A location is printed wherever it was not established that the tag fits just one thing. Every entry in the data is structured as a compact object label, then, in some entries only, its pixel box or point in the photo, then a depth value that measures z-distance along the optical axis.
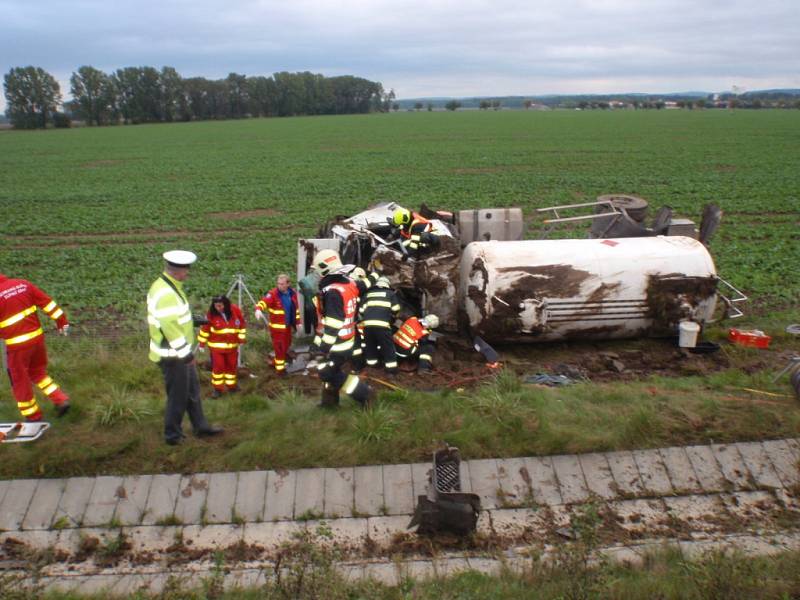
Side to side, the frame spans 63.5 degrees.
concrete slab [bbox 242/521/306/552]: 5.03
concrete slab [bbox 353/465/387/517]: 5.27
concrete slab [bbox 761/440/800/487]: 5.51
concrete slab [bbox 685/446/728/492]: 5.48
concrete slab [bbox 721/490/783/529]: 5.18
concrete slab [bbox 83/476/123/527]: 5.19
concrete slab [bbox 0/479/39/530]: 5.17
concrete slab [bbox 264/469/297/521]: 5.24
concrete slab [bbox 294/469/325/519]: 5.25
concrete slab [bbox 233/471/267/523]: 5.23
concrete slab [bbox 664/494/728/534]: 5.15
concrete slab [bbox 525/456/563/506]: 5.38
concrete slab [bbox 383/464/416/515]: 5.28
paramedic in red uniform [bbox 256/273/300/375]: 7.85
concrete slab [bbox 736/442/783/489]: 5.49
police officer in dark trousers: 5.57
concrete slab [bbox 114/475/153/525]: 5.20
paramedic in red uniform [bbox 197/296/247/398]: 7.18
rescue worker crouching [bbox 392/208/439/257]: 8.51
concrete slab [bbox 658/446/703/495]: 5.46
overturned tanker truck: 8.14
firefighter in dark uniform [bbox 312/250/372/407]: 6.15
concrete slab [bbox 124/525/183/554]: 5.00
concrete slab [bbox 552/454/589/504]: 5.39
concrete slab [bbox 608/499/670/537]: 5.12
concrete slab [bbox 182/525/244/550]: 5.00
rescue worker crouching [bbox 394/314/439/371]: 7.84
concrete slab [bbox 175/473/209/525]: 5.21
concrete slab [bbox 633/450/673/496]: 5.45
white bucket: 8.16
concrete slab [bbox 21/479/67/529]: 5.17
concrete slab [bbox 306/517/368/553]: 4.98
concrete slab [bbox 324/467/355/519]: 5.25
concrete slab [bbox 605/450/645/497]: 5.45
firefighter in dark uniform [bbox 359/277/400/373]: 7.40
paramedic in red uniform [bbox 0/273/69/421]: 6.11
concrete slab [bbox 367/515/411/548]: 5.05
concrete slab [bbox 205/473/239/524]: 5.21
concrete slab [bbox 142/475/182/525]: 5.18
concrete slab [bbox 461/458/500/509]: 5.36
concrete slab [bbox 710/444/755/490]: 5.49
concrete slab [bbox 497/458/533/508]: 5.35
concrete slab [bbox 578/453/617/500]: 5.43
